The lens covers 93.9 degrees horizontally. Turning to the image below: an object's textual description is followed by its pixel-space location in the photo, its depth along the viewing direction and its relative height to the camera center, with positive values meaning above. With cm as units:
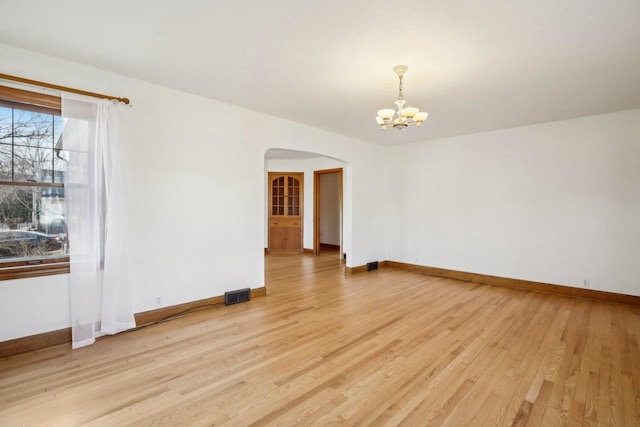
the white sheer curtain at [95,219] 292 -10
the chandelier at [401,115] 303 +98
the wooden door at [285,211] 871 -5
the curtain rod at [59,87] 263 +115
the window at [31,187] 278 +21
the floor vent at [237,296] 408 -122
